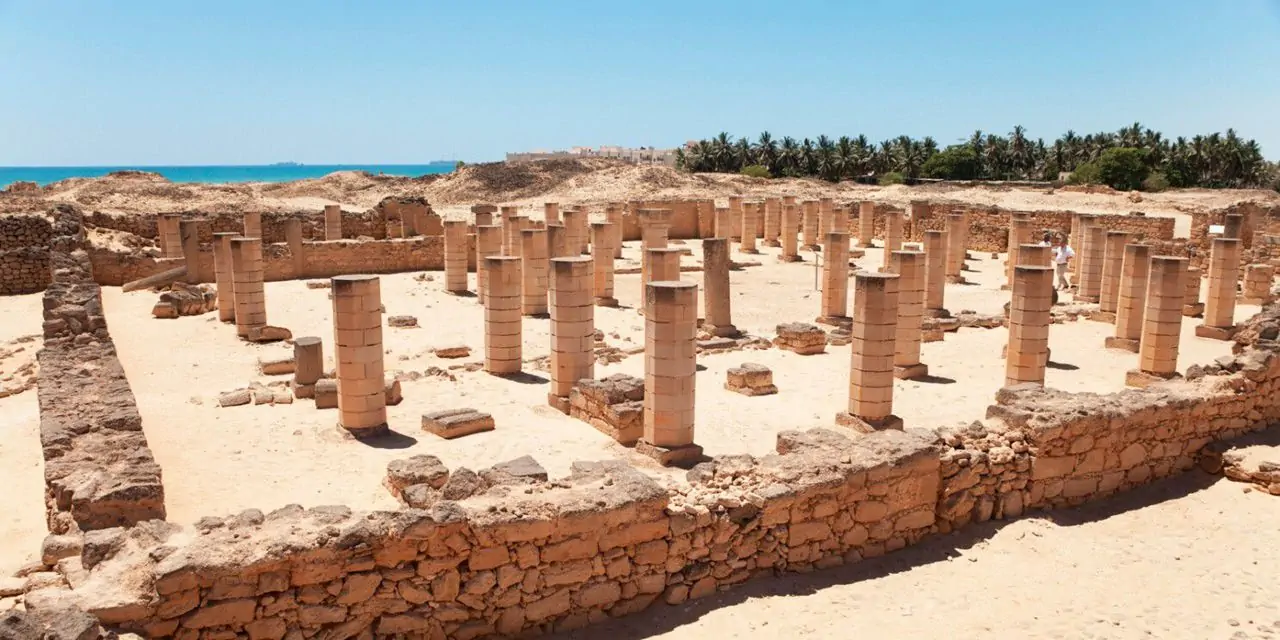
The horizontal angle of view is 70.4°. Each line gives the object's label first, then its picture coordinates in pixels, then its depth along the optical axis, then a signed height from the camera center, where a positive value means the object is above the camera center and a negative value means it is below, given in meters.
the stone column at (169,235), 26.06 -1.87
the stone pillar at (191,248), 24.36 -2.09
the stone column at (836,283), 20.97 -2.50
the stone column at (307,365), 14.16 -3.03
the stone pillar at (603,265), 23.39 -2.39
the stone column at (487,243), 23.27 -1.82
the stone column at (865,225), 36.66 -2.07
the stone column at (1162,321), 15.24 -2.43
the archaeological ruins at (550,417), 6.87 -3.08
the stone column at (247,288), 18.91 -2.45
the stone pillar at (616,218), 30.58 -1.56
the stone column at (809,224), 36.16 -2.03
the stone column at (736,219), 38.06 -1.96
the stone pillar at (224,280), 20.42 -2.46
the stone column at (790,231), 33.62 -2.13
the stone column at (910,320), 15.98 -2.56
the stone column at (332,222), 29.23 -1.65
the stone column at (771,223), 37.69 -2.07
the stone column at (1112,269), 21.08 -2.19
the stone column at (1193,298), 21.75 -3.03
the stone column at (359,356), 12.38 -2.52
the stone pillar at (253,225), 27.42 -1.63
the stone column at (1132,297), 18.00 -2.43
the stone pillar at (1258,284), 23.48 -2.81
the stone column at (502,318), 15.60 -2.52
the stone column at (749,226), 35.19 -2.05
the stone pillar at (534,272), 20.89 -2.32
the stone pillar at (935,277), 21.28 -2.40
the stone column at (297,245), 26.30 -2.15
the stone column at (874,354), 12.88 -2.54
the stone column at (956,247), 27.73 -2.22
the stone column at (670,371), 11.07 -2.42
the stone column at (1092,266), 23.75 -2.38
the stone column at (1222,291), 18.75 -2.40
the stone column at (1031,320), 14.17 -2.26
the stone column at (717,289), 19.14 -2.43
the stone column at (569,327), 14.14 -2.42
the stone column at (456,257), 24.62 -2.30
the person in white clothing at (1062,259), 24.83 -2.30
